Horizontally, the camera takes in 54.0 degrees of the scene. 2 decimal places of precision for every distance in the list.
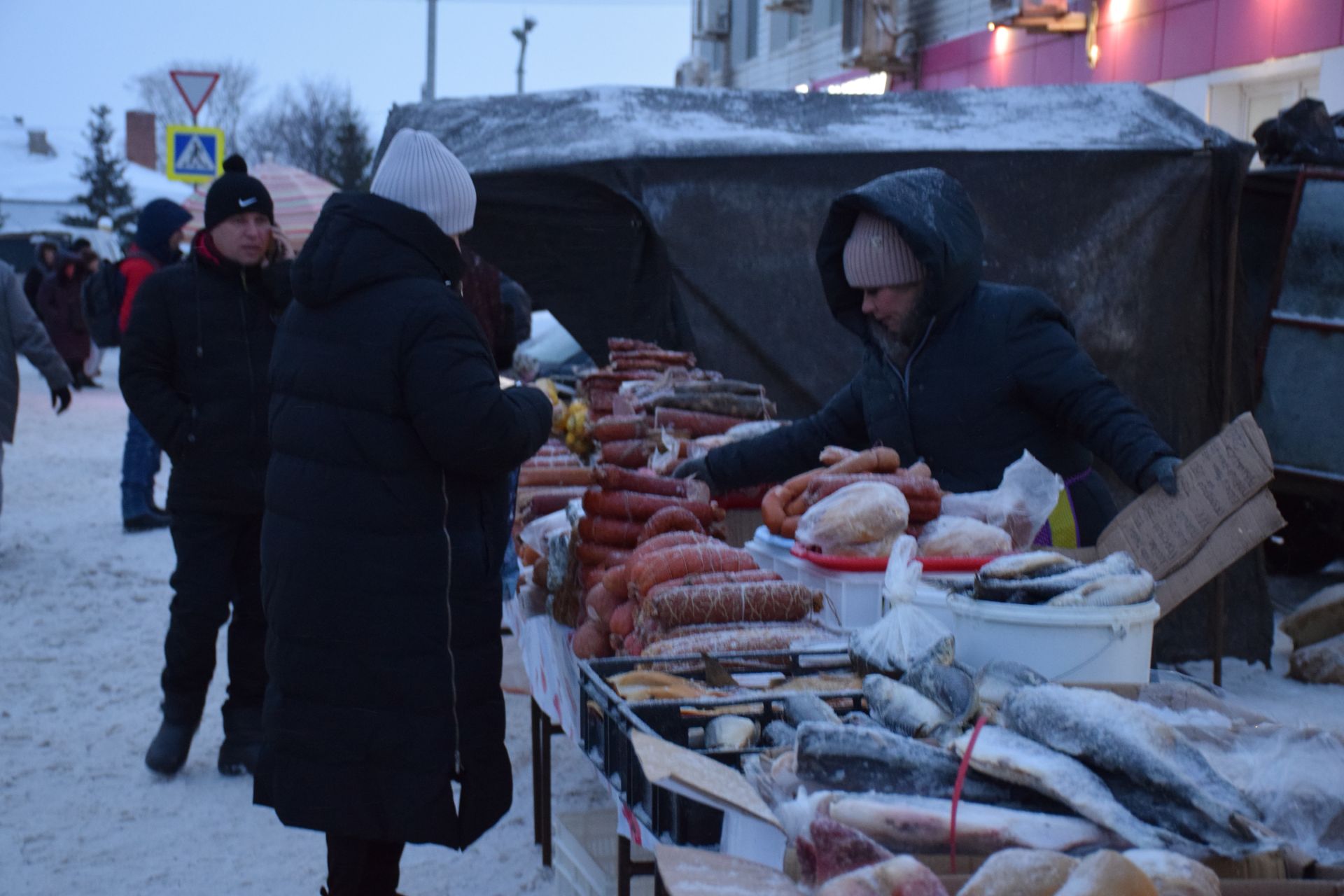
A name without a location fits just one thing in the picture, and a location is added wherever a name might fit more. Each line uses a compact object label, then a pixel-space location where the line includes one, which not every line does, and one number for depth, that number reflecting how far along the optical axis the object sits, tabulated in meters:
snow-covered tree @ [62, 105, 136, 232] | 48.44
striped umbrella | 12.51
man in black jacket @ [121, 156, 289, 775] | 4.79
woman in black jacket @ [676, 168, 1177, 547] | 3.69
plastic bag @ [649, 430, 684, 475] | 4.28
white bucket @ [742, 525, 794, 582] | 3.35
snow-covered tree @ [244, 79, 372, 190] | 37.09
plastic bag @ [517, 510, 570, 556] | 4.08
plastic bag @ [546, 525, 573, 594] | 3.60
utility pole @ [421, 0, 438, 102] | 22.31
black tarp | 6.23
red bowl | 2.92
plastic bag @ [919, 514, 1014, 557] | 3.03
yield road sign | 14.23
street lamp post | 40.22
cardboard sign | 3.04
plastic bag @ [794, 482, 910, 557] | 3.05
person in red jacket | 9.73
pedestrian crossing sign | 14.13
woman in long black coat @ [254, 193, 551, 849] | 2.93
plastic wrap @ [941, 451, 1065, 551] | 3.25
